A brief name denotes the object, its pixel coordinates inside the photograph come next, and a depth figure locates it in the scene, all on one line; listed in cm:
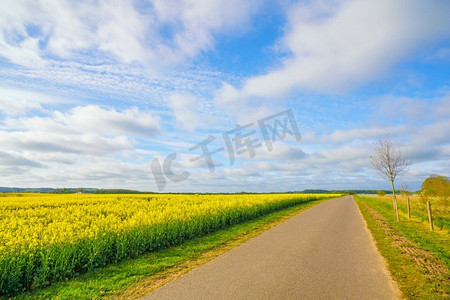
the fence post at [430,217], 1453
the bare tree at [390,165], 1875
